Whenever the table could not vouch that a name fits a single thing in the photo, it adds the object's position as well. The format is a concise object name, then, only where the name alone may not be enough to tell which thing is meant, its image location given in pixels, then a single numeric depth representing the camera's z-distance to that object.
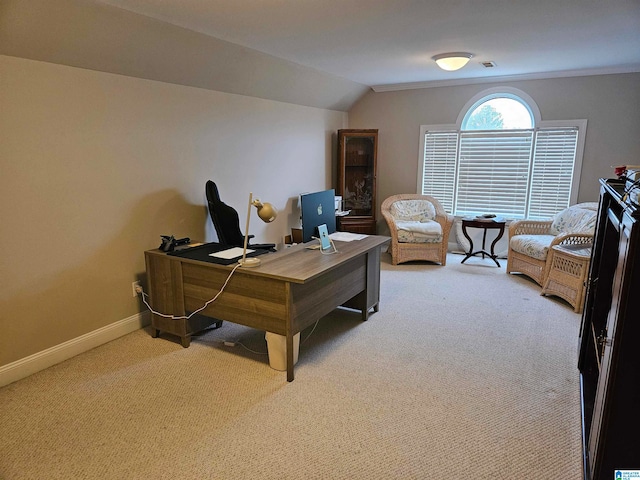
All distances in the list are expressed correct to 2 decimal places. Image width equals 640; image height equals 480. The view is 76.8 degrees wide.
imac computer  3.10
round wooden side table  4.75
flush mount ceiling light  3.57
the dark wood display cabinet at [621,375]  1.27
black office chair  3.08
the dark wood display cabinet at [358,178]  5.50
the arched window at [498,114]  5.00
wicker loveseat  3.89
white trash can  2.52
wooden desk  2.46
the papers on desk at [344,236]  3.40
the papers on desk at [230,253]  2.78
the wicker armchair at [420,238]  4.84
